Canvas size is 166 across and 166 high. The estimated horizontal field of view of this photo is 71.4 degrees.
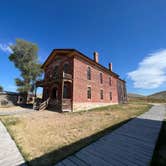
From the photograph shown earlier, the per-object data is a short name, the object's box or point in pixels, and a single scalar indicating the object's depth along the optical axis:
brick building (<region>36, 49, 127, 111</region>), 15.32
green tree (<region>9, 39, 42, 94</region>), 26.81
